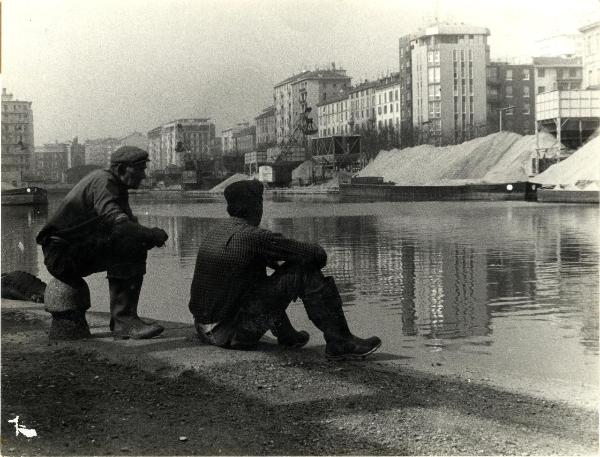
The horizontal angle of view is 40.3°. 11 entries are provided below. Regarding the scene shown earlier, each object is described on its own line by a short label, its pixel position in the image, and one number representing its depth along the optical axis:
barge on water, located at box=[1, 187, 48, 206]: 56.06
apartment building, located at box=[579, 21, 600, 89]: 58.97
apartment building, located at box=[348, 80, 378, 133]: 102.56
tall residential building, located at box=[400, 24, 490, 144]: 87.25
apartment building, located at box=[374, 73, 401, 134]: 105.38
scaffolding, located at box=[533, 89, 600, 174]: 53.03
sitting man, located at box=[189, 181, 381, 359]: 5.10
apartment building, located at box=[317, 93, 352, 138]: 94.06
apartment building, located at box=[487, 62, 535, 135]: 100.94
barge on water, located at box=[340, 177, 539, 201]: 48.56
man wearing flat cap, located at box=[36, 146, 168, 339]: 5.57
